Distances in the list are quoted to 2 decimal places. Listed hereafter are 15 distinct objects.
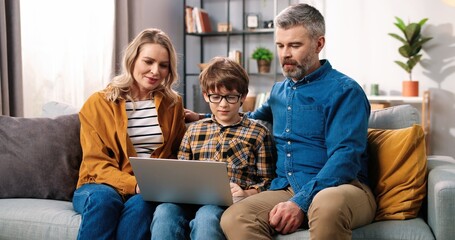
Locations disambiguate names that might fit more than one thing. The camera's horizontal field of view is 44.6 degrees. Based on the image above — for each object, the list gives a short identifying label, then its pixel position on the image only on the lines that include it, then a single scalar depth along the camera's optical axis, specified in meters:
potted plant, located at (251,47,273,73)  5.34
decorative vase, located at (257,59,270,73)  5.36
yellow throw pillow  1.83
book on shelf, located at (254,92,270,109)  5.10
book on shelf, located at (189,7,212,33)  5.45
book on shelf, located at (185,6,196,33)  5.46
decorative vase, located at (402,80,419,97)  4.71
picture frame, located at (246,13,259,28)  5.41
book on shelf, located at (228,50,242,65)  5.34
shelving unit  5.48
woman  1.88
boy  1.97
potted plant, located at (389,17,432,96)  4.67
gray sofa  1.94
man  1.67
